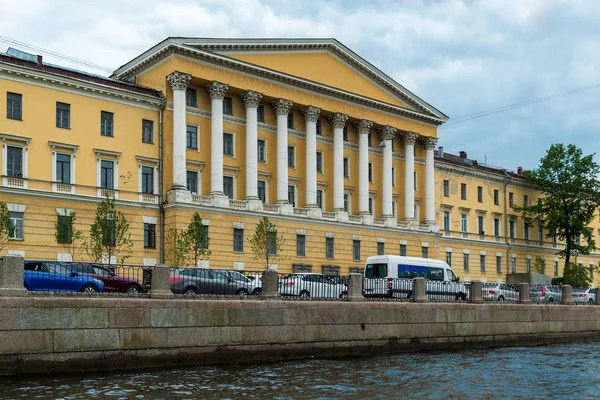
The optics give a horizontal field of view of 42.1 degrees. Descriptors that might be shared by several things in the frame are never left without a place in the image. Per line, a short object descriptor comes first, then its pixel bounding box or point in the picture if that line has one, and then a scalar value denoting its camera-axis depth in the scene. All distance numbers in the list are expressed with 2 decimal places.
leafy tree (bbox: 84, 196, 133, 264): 38.50
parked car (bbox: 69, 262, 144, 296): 21.67
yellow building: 39.34
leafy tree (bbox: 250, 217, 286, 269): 44.66
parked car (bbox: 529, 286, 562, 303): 33.78
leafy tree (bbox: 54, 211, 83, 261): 38.34
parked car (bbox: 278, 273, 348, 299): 25.16
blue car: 20.23
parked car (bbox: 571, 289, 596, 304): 38.76
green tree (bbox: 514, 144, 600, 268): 68.00
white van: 39.03
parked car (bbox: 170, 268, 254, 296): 22.28
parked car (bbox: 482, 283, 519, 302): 34.31
